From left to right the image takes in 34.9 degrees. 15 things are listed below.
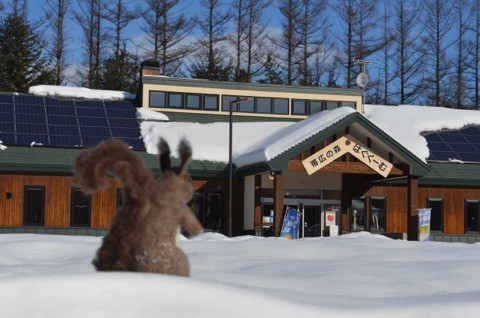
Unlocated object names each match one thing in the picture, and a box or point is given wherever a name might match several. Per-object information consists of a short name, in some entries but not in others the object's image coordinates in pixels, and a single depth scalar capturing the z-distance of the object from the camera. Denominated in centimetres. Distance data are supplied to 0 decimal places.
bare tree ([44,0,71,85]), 5388
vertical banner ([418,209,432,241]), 2716
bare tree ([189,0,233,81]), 5422
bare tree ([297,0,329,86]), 5703
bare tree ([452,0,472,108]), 5962
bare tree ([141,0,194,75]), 5459
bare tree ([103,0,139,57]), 5553
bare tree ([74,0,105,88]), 5538
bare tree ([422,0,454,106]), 5928
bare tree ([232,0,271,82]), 5616
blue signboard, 2694
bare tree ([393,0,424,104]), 5888
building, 2784
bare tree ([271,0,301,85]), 5725
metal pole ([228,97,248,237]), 2717
